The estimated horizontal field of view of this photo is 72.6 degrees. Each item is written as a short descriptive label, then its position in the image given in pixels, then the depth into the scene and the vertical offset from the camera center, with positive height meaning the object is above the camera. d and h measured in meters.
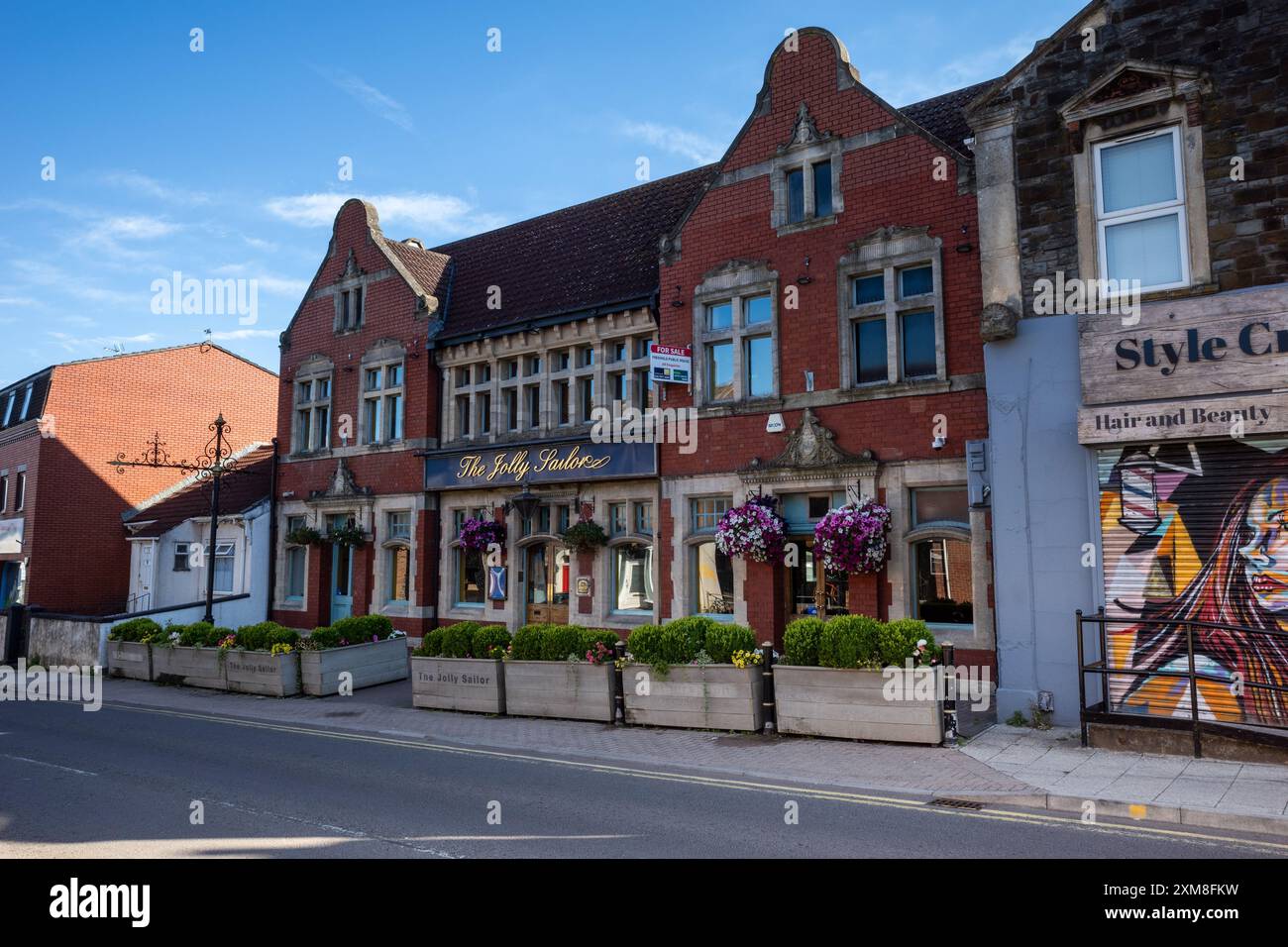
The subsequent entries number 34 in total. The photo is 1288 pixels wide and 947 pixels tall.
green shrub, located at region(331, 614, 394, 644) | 17.91 -1.21
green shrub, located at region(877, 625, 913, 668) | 10.91 -0.98
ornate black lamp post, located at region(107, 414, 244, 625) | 21.45 +3.41
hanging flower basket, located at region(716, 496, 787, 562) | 15.41 +0.64
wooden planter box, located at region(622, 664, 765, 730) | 11.93 -1.82
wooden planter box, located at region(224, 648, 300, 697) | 17.06 -2.03
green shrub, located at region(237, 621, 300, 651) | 17.48 -1.32
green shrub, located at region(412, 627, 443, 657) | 15.06 -1.29
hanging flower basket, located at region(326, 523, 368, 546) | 22.80 +0.89
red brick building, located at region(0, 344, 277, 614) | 27.55 +3.65
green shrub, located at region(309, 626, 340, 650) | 17.31 -1.34
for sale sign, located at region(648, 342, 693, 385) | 17.06 +4.01
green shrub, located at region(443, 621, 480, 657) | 14.76 -1.18
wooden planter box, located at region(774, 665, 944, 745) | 10.80 -1.77
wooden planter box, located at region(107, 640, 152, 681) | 19.92 -2.07
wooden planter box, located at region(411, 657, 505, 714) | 14.23 -1.90
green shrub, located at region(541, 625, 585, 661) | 13.64 -1.15
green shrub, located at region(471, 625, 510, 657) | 14.48 -1.19
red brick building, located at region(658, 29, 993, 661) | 14.43 +4.03
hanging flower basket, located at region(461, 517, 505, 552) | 20.19 +0.82
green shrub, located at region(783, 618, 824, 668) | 11.56 -0.98
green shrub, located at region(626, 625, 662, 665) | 12.64 -1.09
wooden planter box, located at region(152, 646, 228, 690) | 18.22 -2.05
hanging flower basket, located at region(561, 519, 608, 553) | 18.44 +0.71
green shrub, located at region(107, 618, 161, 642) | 20.42 -1.40
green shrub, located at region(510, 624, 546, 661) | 13.95 -1.18
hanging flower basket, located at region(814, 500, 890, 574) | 14.23 +0.50
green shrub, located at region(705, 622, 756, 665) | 12.20 -1.01
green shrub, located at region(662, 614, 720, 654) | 12.53 -0.86
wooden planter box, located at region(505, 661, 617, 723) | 13.11 -1.85
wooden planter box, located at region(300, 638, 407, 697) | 16.99 -1.91
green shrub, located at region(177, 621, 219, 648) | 18.83 -1.41
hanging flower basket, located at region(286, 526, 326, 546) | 23.67 +0.89
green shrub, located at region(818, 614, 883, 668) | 11.13 -0.93
